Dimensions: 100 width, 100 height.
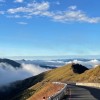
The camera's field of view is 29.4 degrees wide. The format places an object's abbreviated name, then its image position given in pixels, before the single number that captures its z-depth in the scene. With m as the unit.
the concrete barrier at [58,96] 20.42
